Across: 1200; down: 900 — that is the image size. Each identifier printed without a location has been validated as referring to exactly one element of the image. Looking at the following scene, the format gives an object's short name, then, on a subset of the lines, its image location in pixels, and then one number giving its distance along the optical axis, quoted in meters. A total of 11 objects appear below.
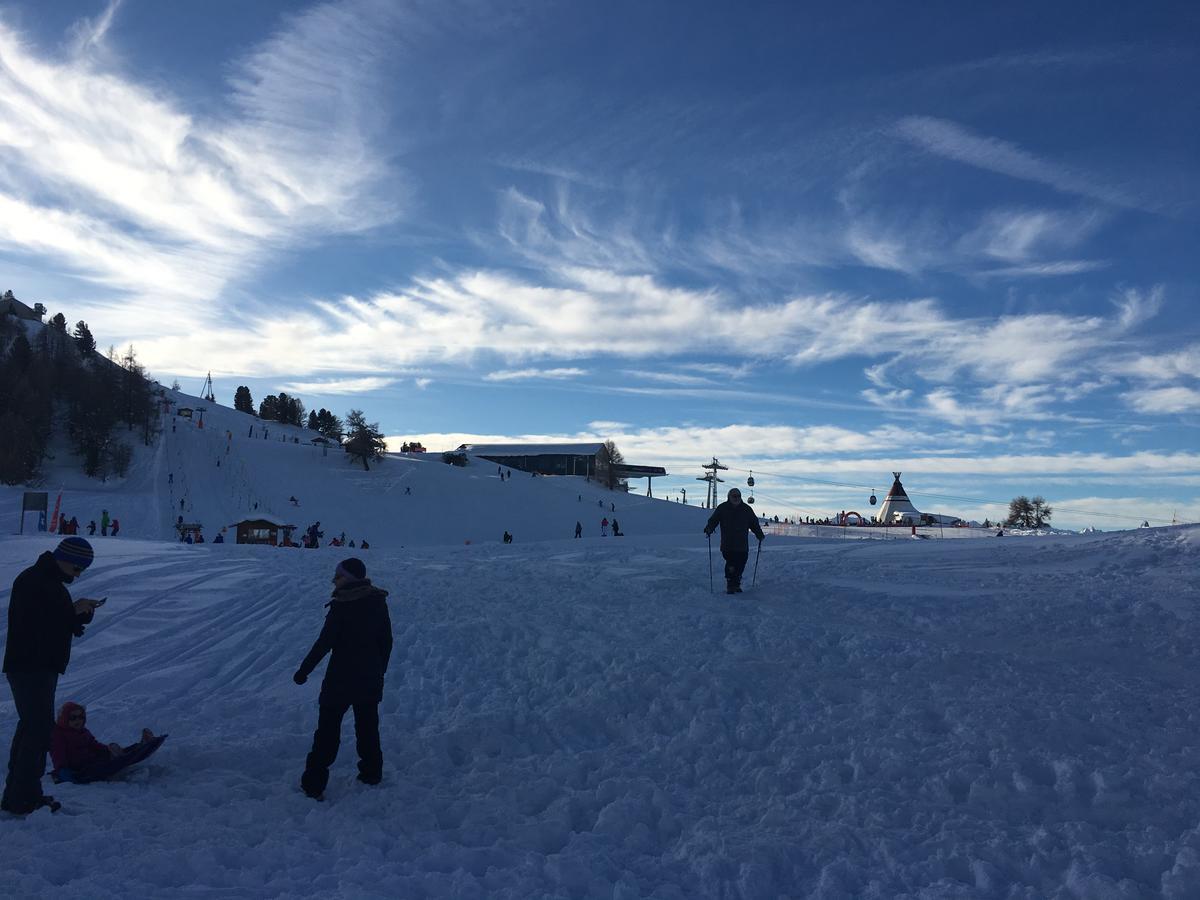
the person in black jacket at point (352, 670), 6.39
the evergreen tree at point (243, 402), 136.38
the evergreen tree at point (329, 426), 101.31
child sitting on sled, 6.36
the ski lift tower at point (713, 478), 83.75
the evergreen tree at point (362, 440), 80.19
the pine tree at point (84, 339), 108.10
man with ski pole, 13.73
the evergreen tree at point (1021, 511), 88.65
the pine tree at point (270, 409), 128.12
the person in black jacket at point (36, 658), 5.60
